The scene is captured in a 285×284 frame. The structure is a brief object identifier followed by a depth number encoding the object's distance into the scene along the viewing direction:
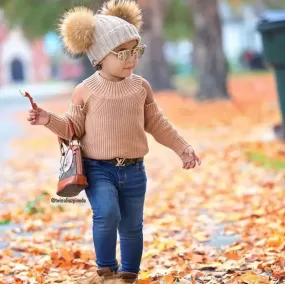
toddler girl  8.16
